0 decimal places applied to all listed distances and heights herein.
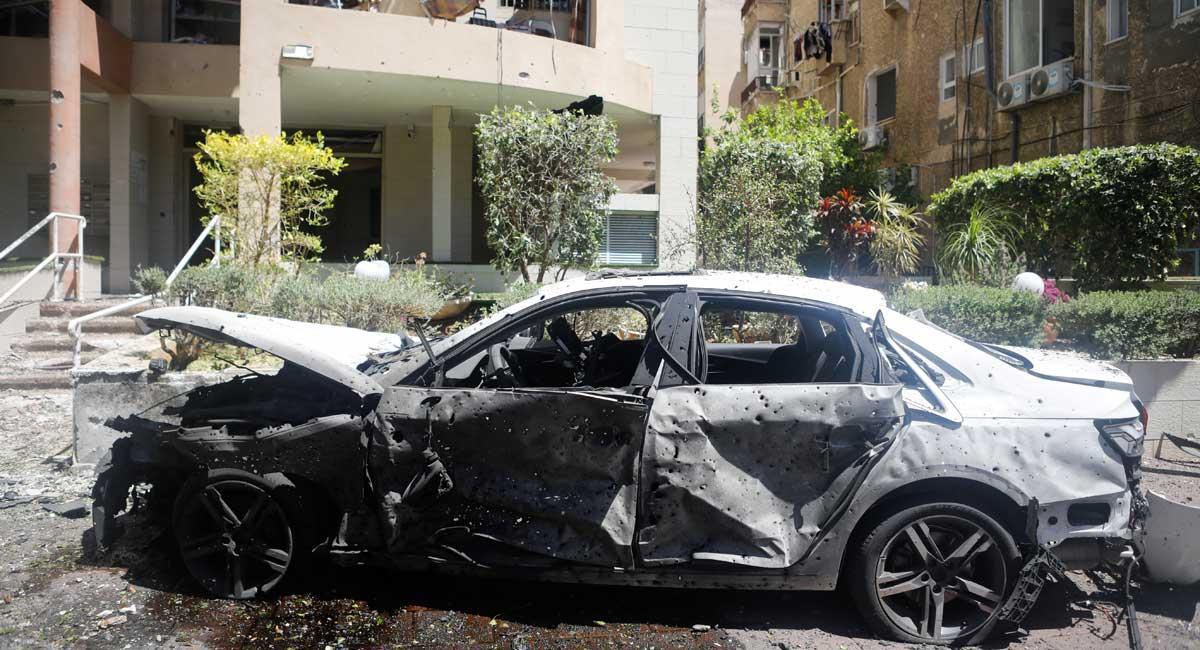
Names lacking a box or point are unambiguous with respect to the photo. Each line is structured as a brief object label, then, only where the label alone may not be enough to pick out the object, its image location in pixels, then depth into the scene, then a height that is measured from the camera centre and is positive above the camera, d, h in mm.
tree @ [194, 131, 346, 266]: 10086 +1178
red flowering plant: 13430 +979
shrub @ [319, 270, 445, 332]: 9000 -194
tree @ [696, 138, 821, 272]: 11422 +1160
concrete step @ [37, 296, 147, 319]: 11266 -340
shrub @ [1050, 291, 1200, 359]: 7980 -345
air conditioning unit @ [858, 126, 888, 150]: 21766 +4005
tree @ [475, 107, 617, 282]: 11023 +1423
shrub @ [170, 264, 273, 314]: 9328 -44
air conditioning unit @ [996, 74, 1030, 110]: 16531 +3959
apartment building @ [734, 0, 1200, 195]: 13633 +4366
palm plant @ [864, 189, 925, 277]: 12602 +642
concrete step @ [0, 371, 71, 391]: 9281 -1081
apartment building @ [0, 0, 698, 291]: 12062 +3143
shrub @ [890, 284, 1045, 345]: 8320 -243
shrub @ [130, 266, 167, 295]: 10953 +51
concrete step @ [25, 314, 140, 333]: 10891 -540
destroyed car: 3811 -845
